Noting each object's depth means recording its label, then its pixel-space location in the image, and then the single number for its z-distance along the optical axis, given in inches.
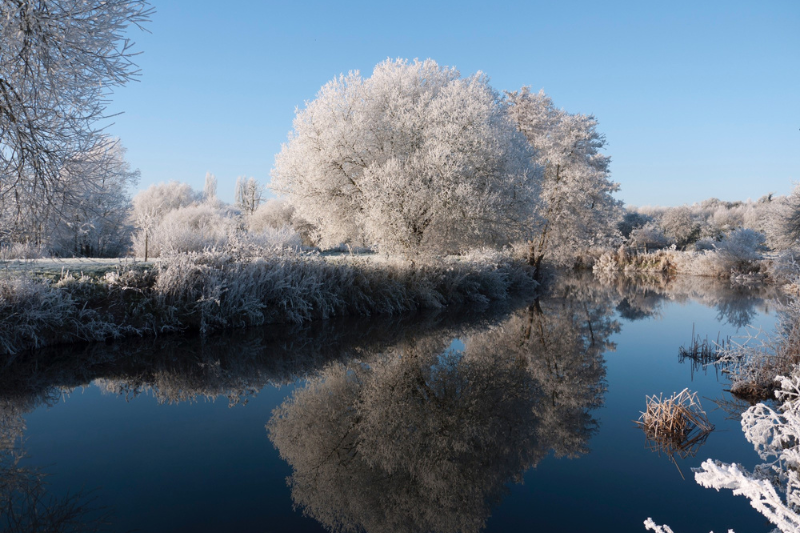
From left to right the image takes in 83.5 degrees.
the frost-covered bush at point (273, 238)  603.1
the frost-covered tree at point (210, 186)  2116.1
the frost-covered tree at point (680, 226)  1606.8
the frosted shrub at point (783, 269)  615.5
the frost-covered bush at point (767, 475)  68.0
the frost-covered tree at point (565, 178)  847.7
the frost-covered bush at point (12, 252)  406.3
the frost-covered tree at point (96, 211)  230.1
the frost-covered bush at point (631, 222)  1739.8
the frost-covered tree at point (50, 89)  197.8
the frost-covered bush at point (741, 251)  927.0
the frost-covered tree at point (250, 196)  1817.7
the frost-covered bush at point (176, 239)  553.0
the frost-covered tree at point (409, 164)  518.0
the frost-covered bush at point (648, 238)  1455.8
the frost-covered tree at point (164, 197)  1123.9
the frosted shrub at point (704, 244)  1340.8
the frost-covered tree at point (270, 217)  1188.5
